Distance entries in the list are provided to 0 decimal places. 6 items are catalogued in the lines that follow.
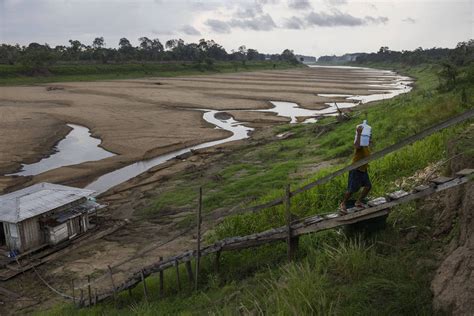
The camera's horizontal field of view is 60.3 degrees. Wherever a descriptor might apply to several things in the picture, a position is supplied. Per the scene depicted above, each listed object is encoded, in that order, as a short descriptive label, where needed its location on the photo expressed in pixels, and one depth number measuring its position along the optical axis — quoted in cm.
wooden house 1424
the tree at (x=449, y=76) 2331
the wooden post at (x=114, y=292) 1065
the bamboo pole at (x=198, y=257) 965
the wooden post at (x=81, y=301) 1095
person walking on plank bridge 816
